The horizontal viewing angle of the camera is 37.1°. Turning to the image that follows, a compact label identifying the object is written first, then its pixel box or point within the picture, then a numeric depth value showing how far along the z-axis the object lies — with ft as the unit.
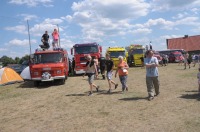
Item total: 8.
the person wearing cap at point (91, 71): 41.37
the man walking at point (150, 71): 35.50
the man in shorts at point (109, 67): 43.42
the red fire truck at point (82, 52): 77.36
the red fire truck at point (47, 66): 56.03
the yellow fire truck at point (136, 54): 110.01
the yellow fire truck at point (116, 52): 95.04
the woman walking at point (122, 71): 41.73
